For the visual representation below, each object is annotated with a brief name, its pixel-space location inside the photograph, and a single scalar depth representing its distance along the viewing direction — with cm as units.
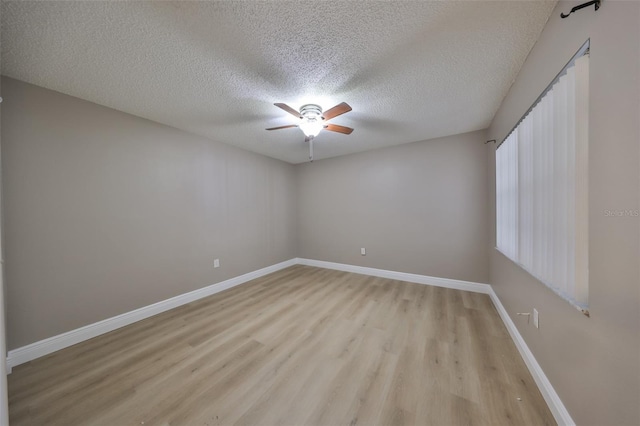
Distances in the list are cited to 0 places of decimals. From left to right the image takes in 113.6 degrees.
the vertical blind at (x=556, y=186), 104
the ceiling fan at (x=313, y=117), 207
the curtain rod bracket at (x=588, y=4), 90
